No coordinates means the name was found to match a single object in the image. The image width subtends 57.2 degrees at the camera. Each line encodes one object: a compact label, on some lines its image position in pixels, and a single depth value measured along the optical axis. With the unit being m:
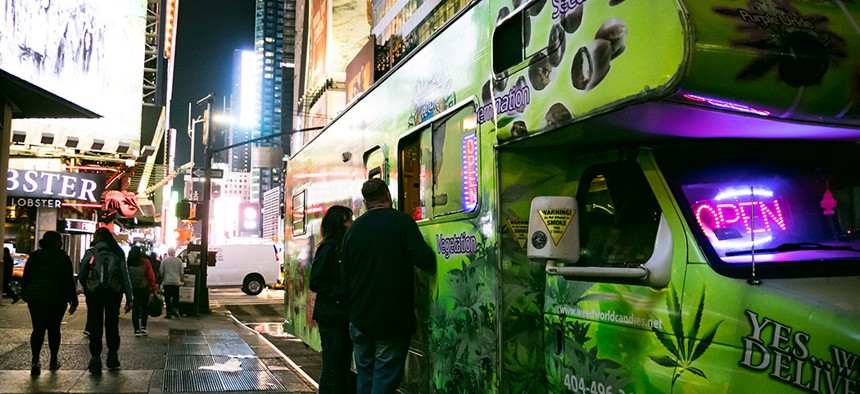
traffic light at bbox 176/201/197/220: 20.25
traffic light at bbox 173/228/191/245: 37.02
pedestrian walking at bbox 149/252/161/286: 19.20
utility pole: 19.89
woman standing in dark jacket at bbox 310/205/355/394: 6.02
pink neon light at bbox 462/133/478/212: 4.72
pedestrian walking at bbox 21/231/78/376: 8.71
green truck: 2.94
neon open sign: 3.27
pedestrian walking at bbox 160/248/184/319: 18.00
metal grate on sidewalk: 8.31
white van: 30.48
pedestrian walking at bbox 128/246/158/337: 13.62
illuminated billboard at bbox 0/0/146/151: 14.69
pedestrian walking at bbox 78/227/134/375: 8.91
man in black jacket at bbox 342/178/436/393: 5.04
